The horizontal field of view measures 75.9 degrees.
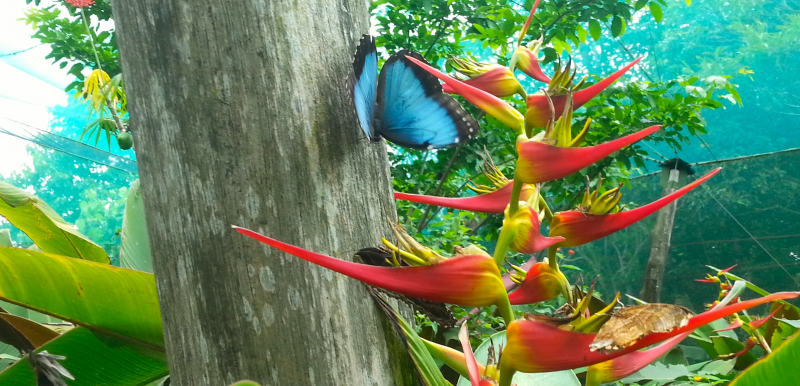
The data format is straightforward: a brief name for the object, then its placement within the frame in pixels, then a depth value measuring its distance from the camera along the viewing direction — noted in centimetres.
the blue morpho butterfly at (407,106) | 45
